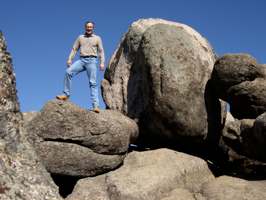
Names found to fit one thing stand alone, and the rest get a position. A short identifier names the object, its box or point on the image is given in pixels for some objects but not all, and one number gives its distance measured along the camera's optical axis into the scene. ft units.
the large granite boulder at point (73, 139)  20.83
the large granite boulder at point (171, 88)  24.31
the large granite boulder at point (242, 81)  24.31
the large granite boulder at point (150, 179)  19.86
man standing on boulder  23.63
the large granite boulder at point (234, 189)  19.53
